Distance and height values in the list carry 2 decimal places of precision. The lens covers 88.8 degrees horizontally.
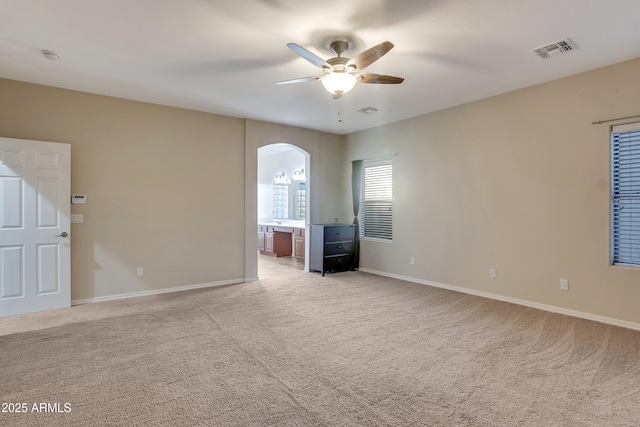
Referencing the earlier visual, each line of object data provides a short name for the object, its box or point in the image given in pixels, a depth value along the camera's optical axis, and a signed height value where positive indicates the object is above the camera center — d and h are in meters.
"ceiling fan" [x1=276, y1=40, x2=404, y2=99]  2.77 +1.31
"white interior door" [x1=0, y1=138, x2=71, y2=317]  3.91 -0.21
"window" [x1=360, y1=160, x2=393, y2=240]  6.32 +0.20
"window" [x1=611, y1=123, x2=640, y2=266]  3.57 +0.19
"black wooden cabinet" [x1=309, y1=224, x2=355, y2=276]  6.27 -0.73
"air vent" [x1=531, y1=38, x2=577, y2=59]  3.15 +1.62
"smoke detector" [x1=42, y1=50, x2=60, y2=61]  3.35 +1.60
